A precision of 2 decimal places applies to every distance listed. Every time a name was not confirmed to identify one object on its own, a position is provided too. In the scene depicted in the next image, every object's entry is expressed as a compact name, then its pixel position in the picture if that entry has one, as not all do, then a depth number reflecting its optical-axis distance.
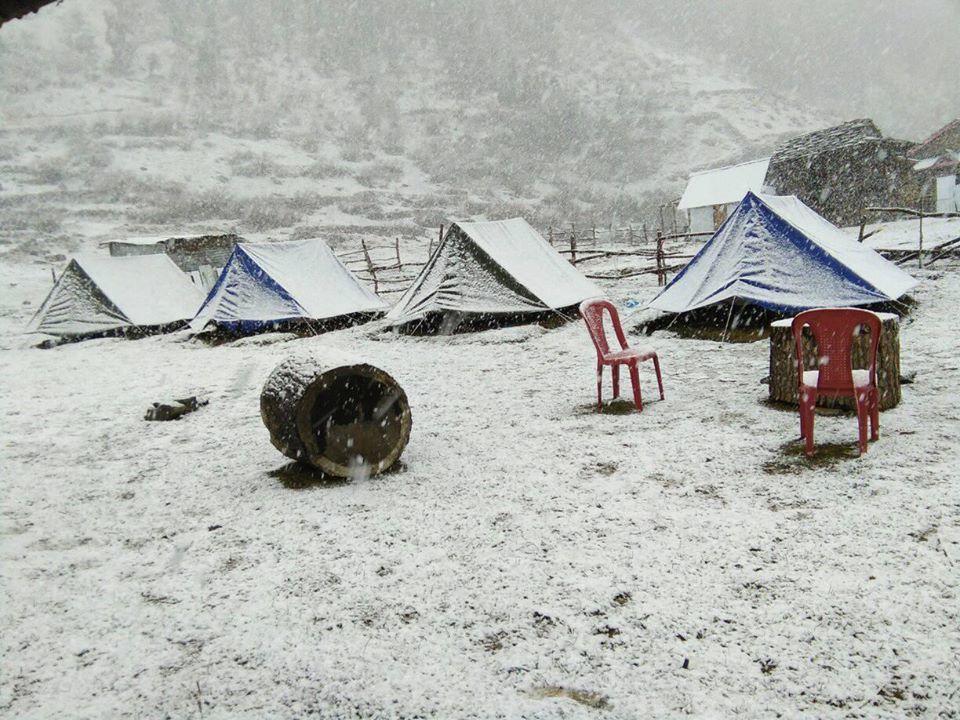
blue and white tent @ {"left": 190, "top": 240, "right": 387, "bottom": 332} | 10.82
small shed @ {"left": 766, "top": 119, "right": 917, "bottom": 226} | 23.55
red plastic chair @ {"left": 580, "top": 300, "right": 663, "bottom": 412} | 5.10
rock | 6.00
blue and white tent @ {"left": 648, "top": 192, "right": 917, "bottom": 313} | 7.36
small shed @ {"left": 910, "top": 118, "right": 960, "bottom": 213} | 26.61
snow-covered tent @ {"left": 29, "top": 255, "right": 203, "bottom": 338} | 12.29
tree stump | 4.55
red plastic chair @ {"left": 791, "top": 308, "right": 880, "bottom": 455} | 3.78
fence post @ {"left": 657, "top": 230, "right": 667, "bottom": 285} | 13.00
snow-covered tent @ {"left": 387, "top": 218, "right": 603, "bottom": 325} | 9.73
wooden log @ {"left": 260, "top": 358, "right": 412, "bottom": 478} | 3.99
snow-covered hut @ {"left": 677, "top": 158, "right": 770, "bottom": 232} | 26.77
